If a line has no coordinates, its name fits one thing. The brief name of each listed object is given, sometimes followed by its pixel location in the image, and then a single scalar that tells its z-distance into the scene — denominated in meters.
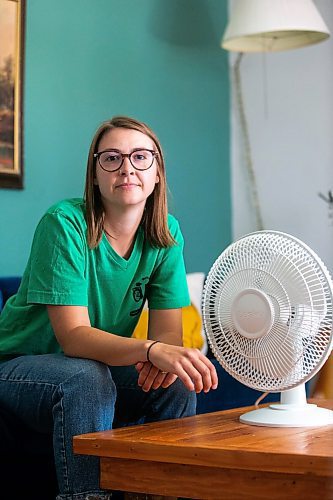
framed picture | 4.20
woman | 2.75
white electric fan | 2.74
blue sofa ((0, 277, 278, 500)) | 3.01
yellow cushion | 4.26
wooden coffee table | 2.41
